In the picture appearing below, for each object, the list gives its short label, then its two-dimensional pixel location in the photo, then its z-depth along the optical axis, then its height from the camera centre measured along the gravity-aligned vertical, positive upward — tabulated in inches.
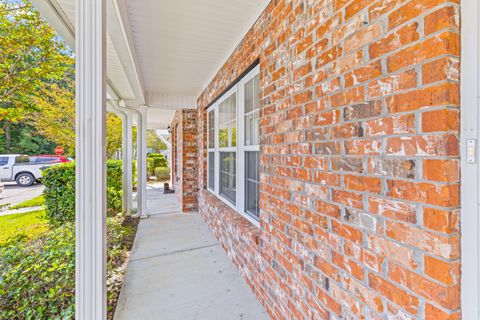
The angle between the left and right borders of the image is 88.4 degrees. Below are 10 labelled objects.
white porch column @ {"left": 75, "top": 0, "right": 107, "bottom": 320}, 62.4 +1.1
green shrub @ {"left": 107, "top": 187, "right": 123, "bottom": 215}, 236.3 -41.2
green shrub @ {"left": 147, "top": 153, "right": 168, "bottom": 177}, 581.9 -10.2
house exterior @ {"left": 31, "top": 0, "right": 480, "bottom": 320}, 35.2 -0.3
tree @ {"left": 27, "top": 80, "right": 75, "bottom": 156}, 130.0 +33.1
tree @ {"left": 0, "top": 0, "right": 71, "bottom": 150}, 88.6 +40.9
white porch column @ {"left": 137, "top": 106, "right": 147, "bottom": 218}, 227.9 -6.6
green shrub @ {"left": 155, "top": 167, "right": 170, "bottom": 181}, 543.0 -33.2
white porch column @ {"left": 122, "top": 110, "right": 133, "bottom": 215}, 228.4 -0.8
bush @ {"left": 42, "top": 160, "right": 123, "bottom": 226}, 181.6 -24.6
